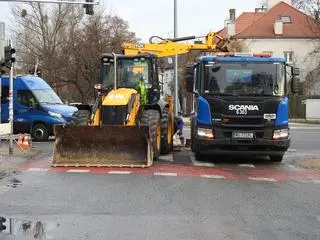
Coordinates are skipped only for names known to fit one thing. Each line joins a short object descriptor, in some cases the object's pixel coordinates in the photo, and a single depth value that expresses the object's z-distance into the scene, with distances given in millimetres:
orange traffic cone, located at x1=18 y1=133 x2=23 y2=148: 20170
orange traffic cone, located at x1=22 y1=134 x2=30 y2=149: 20062
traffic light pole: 18781
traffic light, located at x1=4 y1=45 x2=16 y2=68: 19242
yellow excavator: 15672
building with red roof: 75062
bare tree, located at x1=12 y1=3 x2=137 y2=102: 56719
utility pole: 27797
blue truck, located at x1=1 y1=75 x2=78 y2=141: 24562
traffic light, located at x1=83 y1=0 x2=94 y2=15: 24938
